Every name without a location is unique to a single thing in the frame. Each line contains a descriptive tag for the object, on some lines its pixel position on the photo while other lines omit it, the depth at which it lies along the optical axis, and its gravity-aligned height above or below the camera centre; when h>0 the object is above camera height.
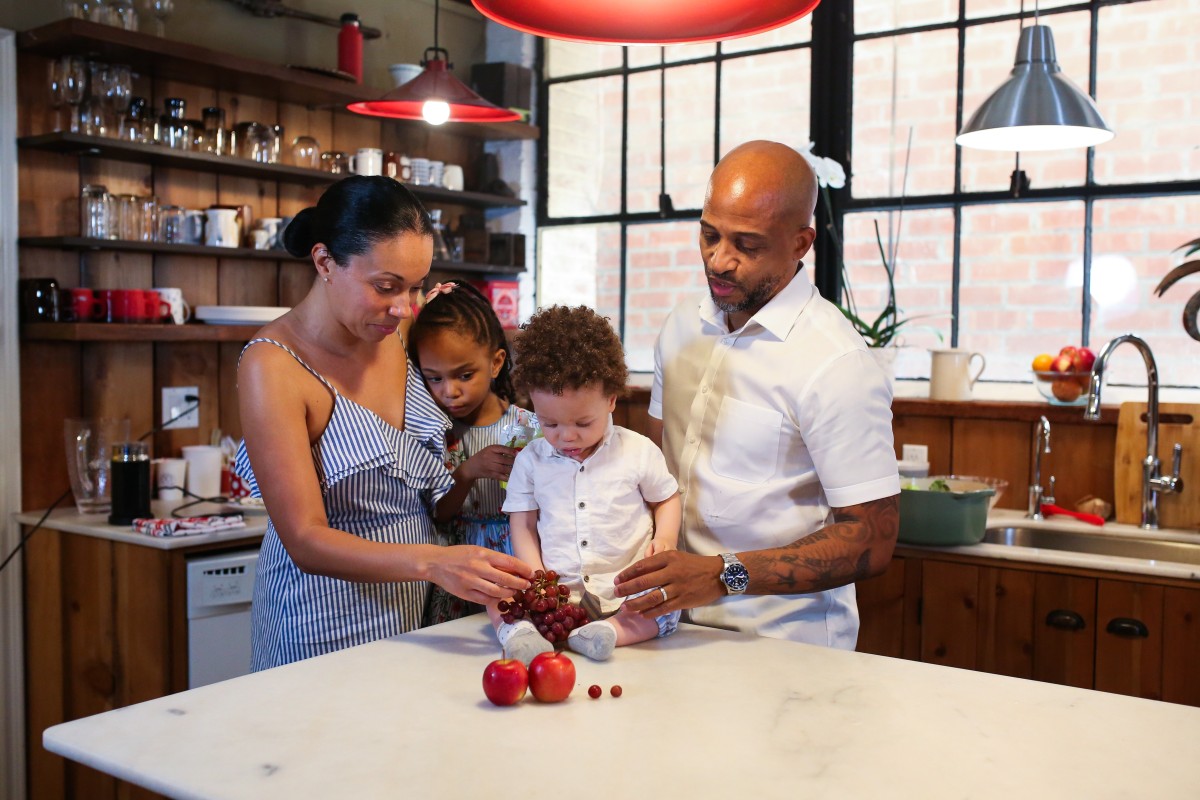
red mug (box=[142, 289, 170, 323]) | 3.58 +0.08
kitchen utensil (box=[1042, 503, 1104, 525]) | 3.22 -0.49
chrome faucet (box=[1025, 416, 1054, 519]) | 3.30 -0.39
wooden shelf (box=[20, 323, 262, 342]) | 3.37 +0.00
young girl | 2.10 -0.14
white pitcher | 3.64 -0.10
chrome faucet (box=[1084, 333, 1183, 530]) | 3.08 -0.27
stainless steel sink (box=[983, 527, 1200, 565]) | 3.10 -0.57
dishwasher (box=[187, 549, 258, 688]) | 3.22 -0.82
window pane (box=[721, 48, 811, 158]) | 4.39 +0.97
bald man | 1.84 -0.16
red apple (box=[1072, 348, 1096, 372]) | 3.36 -0.05
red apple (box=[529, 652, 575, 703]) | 1.45 -0.44
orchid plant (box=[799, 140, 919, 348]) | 3.48 +0.19
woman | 1.79 -0.18
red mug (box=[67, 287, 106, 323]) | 3.45 +0.08
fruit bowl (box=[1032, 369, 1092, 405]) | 3.36 -0.13
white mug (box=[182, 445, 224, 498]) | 3.79 -0.46
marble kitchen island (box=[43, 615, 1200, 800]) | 1.21 -0.48
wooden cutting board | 3.14 -0.32
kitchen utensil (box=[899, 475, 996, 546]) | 2.95 -0.46
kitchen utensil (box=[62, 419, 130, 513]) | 3.49 -0.39
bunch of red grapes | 1.69 -0.41
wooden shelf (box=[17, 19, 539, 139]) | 3.30 +0.88
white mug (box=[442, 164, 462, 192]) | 4.68 +0.67
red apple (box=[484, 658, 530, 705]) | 1.44 -0.44
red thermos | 4.24 +1.10
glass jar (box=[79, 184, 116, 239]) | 3.48 +0.38
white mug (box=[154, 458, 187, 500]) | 3.75 -0.49
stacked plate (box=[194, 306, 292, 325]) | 3.74 +0.07
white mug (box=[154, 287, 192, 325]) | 3.67 +0.11
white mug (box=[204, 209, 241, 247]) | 3.84 +0.36
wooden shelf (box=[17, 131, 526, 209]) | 3.37 +0.58
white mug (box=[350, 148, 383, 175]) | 4.27 +0.67
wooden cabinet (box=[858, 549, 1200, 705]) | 2.75 -0.73
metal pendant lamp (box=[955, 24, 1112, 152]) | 2.96 +0.64
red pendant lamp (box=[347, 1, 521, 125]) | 3.33 +0.71
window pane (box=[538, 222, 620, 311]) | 4.92 +0.32
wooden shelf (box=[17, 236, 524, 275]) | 3.40 +0.28
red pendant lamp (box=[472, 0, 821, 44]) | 1.57 +0.46
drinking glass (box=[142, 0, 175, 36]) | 3.55 +1.03
